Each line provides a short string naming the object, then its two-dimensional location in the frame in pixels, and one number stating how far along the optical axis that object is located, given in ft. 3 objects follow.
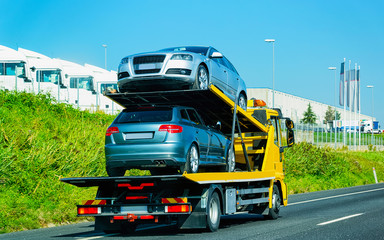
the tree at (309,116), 395.34
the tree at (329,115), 469.57
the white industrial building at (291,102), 316.89
